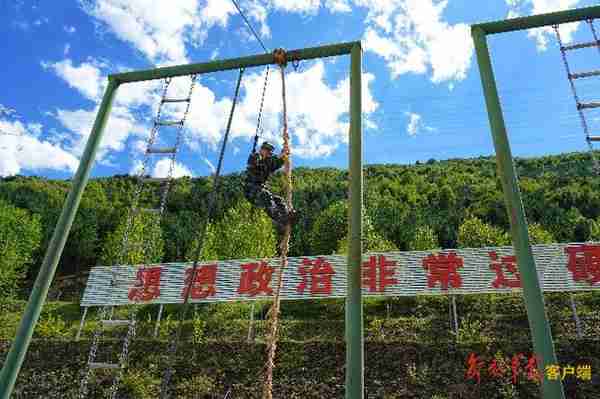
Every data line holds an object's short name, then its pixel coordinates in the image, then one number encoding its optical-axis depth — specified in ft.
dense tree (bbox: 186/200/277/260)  58.03
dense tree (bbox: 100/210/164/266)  57.93
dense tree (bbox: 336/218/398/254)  58.85
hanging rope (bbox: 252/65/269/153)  14.52
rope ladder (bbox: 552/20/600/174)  12.39
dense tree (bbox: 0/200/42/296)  69.05
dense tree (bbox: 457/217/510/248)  55.16
